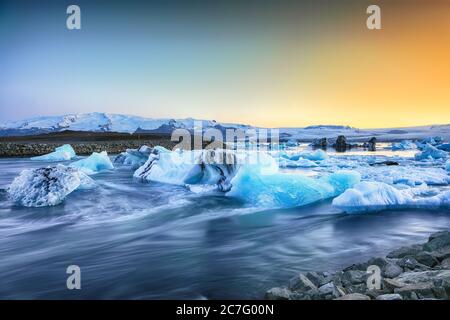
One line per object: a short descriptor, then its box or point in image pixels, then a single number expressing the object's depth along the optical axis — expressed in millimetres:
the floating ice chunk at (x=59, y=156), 18594
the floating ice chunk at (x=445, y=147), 24886
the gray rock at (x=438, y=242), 3348
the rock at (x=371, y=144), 37141
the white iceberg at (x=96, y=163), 12922
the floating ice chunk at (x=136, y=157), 14961
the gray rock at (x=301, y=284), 2613
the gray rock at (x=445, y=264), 2936
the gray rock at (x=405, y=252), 3407
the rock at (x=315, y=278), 2780
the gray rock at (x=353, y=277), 2730
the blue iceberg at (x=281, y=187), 6500
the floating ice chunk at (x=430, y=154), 18703
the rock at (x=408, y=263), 3014
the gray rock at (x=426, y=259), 3062
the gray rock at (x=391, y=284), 2486
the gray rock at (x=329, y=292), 2424
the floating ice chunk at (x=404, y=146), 30719
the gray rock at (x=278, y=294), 2539
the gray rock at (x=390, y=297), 2275
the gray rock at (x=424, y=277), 2504
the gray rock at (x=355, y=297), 2309
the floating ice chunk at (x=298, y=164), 15445
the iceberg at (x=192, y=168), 8344
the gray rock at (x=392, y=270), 2842
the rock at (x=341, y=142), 37000
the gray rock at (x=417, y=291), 2336
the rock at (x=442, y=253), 3119
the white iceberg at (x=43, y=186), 6309
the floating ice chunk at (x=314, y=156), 18294
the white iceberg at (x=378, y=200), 5805
